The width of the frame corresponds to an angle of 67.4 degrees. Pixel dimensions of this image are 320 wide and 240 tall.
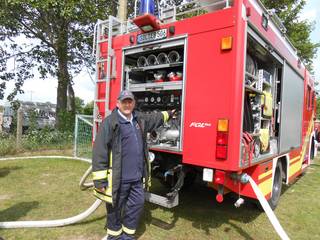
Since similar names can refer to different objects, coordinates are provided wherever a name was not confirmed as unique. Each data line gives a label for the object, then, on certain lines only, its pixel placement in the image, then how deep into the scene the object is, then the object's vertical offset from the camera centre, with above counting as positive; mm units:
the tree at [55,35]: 8617 +3260
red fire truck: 2687 +398
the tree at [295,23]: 12630 +5234
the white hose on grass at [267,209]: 2586 -1028
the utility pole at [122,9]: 7245 +3161
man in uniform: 2574 -588
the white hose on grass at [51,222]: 3091 -1472
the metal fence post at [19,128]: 7814 -610
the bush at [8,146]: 7490 -1174
